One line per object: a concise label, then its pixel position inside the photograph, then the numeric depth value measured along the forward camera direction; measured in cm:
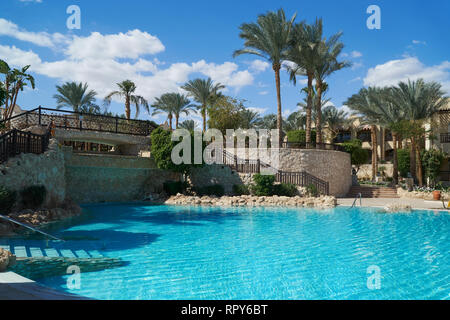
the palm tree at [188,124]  5166
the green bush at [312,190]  2112
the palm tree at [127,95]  3234
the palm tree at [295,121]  4269
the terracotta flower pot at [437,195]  2096
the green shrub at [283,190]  2077
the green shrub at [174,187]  2064
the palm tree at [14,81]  2312
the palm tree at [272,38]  2350
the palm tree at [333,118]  4016
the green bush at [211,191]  2097
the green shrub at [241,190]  2103
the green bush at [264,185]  2038
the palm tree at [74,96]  3453
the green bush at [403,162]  3259
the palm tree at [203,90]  3441
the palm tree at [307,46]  2381
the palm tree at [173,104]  3772
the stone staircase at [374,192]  2370
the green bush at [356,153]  3391
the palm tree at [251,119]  3981
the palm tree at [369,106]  3098
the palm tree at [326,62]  2455
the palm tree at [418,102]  2788
